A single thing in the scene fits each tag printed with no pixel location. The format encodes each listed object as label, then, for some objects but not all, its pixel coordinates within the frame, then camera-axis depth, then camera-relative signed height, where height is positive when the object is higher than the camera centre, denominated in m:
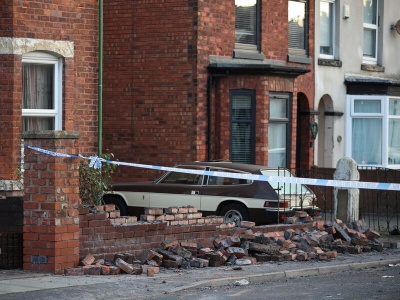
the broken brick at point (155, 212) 16.11 -1.18
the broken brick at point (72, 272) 13.93 -1.79
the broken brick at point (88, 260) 14.29 -1.69
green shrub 16.37 -0.79
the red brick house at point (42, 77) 17.91 +0.93
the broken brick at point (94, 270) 14.09 -1.79
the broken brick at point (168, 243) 15.54 -1.58
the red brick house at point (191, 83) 23.31 +1.10
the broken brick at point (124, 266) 14.28 -1.76
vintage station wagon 20.20 -1.17
